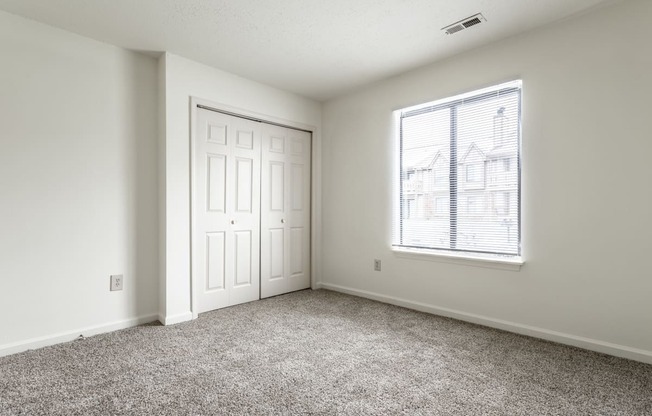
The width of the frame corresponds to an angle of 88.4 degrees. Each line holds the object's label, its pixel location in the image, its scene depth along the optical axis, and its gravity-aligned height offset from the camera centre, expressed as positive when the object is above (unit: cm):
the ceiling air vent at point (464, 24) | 250 +141
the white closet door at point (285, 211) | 387 -7
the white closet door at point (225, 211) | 329 -6
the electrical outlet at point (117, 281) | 285 -66
